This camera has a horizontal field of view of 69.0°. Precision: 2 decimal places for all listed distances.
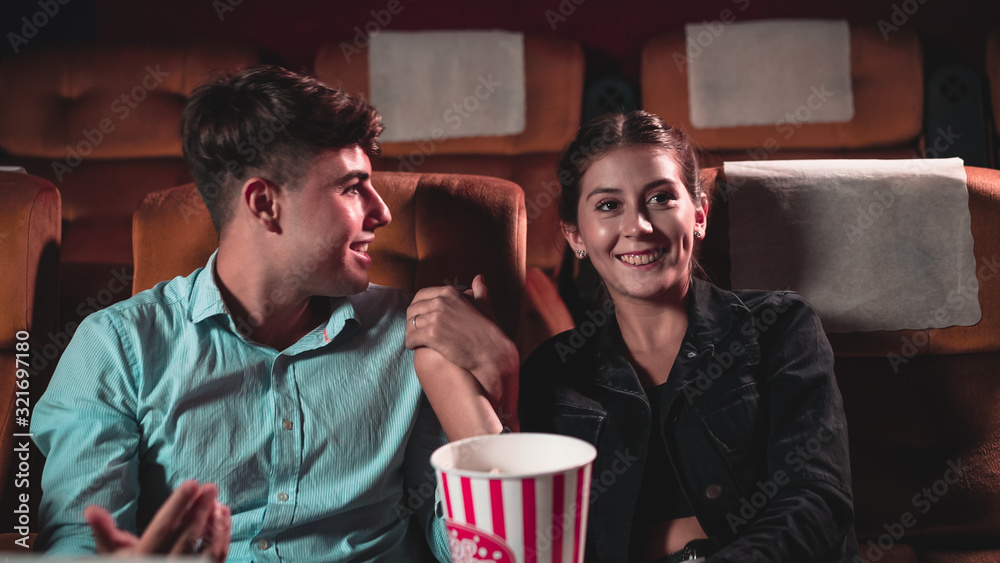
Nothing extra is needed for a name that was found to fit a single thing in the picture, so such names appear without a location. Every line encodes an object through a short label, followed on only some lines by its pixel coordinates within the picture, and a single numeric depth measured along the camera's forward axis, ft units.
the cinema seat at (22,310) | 4.26
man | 3.22
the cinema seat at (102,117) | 7.27
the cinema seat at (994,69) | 7.00
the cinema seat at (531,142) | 7.12
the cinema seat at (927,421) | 4.32
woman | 3.42
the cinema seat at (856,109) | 6.93
